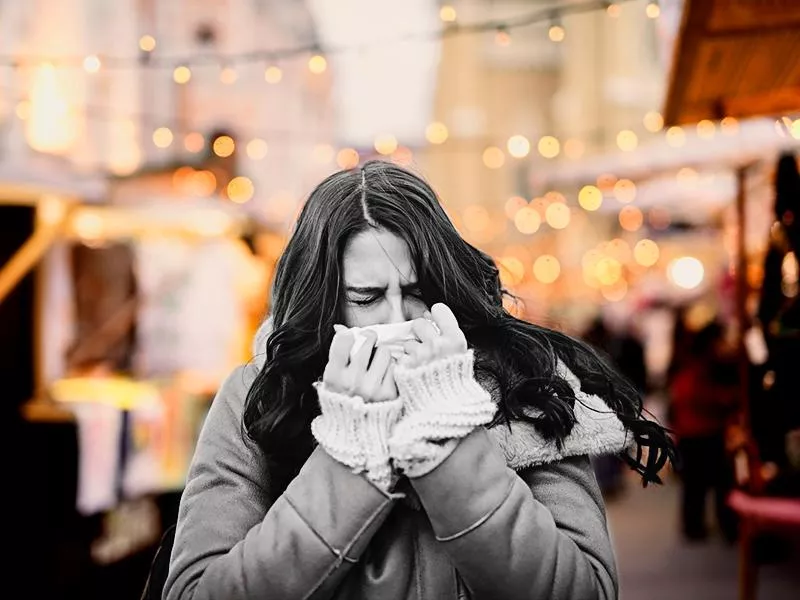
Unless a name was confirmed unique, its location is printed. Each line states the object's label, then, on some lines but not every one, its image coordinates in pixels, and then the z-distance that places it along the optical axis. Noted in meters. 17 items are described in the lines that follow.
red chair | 4.50
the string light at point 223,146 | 7.84
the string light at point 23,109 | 7.33
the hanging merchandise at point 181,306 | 7.23
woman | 1.43
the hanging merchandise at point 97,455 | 5.43
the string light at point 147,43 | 5.26
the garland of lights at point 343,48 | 5.01
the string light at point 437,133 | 9.24
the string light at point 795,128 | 4.93
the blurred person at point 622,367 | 10.68
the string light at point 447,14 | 5.55
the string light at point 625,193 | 8.23
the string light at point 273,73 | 6.45
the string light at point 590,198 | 8.32
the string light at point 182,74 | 5.94
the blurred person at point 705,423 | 8.18
